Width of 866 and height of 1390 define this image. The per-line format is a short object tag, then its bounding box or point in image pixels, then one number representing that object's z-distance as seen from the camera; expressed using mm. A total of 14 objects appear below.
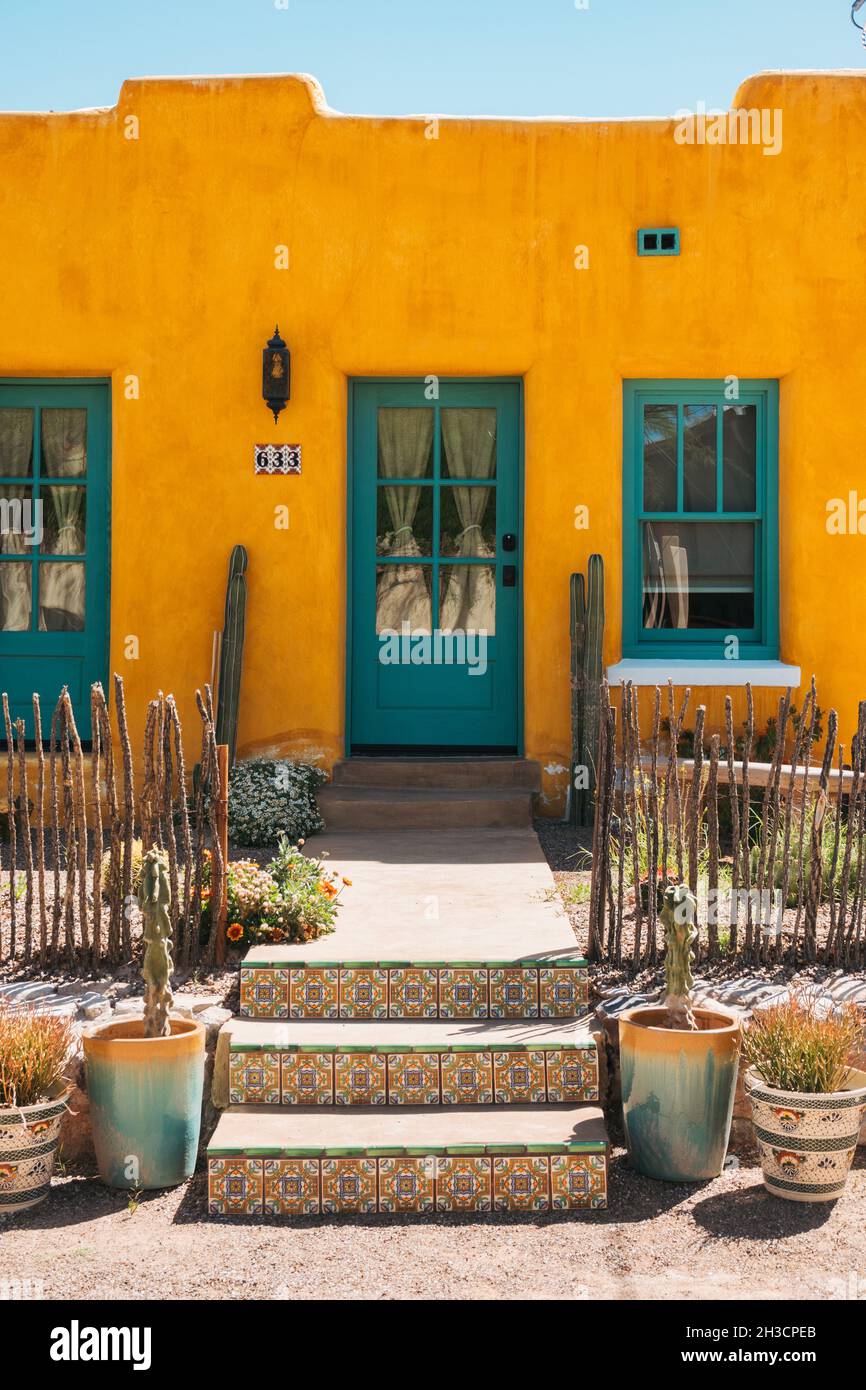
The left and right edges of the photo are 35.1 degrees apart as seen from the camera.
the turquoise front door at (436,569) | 8109
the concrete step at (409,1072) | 4477
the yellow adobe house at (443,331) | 7875
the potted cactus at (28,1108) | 4051
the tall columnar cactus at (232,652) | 7531
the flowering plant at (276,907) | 5215
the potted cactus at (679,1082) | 4172
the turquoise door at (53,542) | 8188
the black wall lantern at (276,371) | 7766
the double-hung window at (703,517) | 8047
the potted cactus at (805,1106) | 4055
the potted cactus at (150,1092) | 4176
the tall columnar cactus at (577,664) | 7523
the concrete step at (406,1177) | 4078
